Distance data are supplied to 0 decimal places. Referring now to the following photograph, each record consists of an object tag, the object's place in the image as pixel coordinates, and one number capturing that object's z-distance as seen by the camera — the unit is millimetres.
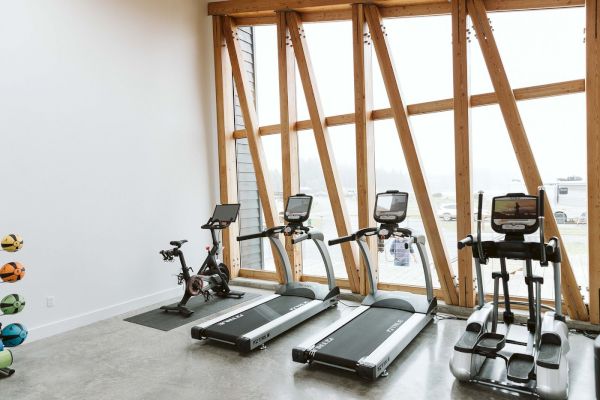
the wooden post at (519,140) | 4492
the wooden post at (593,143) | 4148
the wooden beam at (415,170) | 5191
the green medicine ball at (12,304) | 3793
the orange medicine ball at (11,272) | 3740
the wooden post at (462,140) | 4855
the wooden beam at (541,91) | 4387
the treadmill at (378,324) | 3566
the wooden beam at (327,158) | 5883
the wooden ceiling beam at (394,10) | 4508
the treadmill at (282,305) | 4262
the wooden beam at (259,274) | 6922
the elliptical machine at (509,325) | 3086
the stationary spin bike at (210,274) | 5465
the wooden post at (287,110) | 6219
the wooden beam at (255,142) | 6547
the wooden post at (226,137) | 6914
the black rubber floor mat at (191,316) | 5070
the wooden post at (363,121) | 5535
